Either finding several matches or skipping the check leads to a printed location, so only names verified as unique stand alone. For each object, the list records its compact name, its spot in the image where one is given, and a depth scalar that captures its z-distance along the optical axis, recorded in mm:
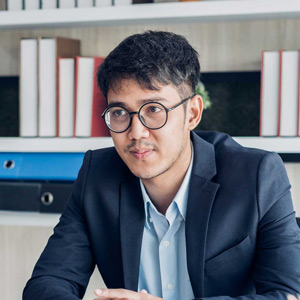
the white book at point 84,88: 2368
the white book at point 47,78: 2380
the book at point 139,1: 2332
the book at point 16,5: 2405
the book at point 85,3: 2353
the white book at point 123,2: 2330
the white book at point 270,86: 2280
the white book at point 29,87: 2388
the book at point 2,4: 2604
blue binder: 2384
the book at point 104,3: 2342
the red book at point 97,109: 2362
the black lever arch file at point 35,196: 2382
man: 1941
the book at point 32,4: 2391
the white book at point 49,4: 2379
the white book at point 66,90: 2376
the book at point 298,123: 2269
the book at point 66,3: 2362
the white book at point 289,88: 2269
